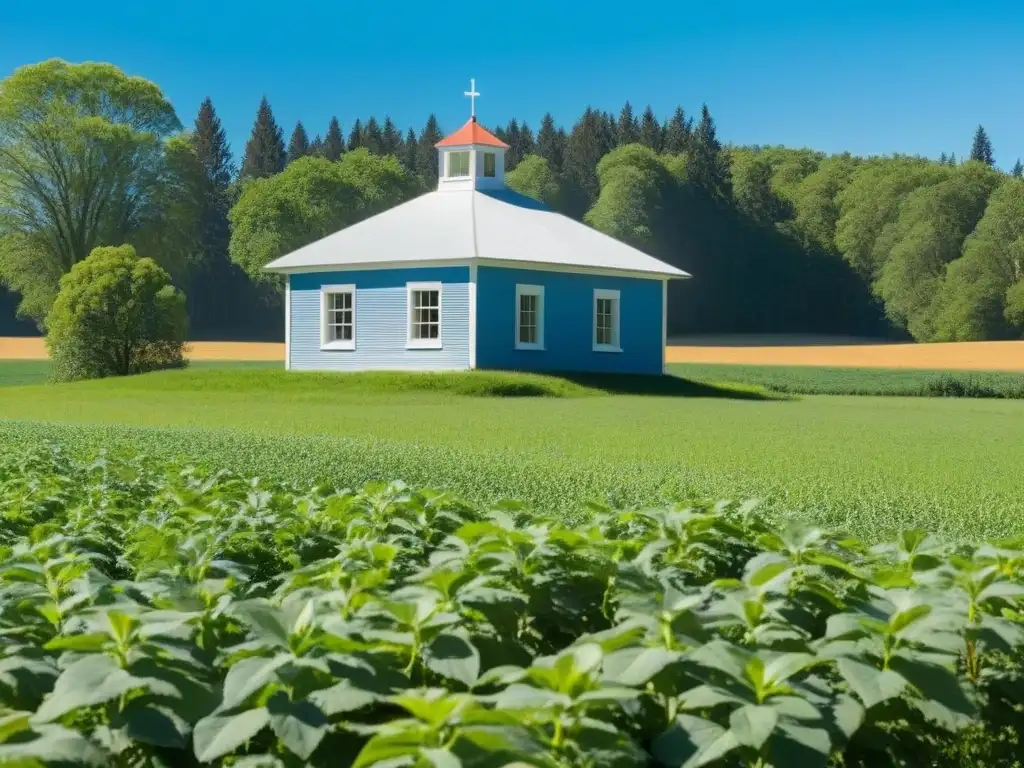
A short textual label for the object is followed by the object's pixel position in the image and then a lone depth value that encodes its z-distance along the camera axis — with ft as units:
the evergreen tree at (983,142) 492.54
